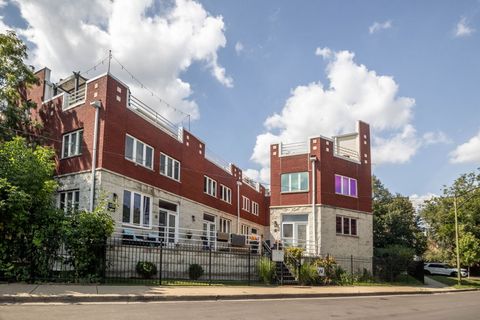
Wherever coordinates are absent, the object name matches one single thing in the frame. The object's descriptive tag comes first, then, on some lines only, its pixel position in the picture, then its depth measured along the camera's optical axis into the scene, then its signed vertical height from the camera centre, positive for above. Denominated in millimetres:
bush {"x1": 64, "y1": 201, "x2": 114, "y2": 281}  15250 -561
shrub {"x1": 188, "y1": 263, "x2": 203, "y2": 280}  20141 -2011
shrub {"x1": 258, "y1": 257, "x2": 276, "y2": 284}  21078 -2018
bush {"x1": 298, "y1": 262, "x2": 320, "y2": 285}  21938 -2304
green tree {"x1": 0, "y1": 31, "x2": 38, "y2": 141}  20750 +7001
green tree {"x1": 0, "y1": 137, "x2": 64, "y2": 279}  14359 +306
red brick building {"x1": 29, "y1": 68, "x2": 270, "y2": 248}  20156 +3636
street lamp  29694 -1965
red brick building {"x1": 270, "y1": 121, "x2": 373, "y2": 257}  28297 +2078
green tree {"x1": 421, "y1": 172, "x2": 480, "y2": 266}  33125 +693
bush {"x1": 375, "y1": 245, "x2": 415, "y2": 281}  28641 -2218
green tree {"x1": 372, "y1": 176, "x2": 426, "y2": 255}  42000 +499
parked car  42406 -3783
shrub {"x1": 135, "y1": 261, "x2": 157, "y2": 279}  18125 -1746
